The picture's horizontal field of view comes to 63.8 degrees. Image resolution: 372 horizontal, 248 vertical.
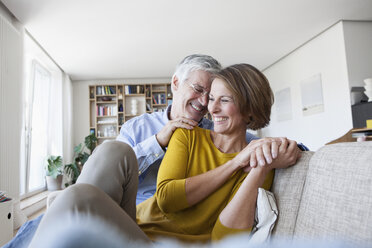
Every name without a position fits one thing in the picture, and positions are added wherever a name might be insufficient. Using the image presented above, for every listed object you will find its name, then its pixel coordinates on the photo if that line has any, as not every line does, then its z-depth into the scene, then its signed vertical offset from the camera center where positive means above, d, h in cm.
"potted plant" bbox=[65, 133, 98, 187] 718 -43
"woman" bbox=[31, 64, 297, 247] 98 -14
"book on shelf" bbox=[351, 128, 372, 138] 401 -6
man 157 +15
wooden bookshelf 849 +99
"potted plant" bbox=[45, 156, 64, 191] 627 -68
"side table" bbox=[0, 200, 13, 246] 259 -70
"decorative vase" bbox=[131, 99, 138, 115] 852 +86
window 562 +32
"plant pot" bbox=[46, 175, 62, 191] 637 -90
